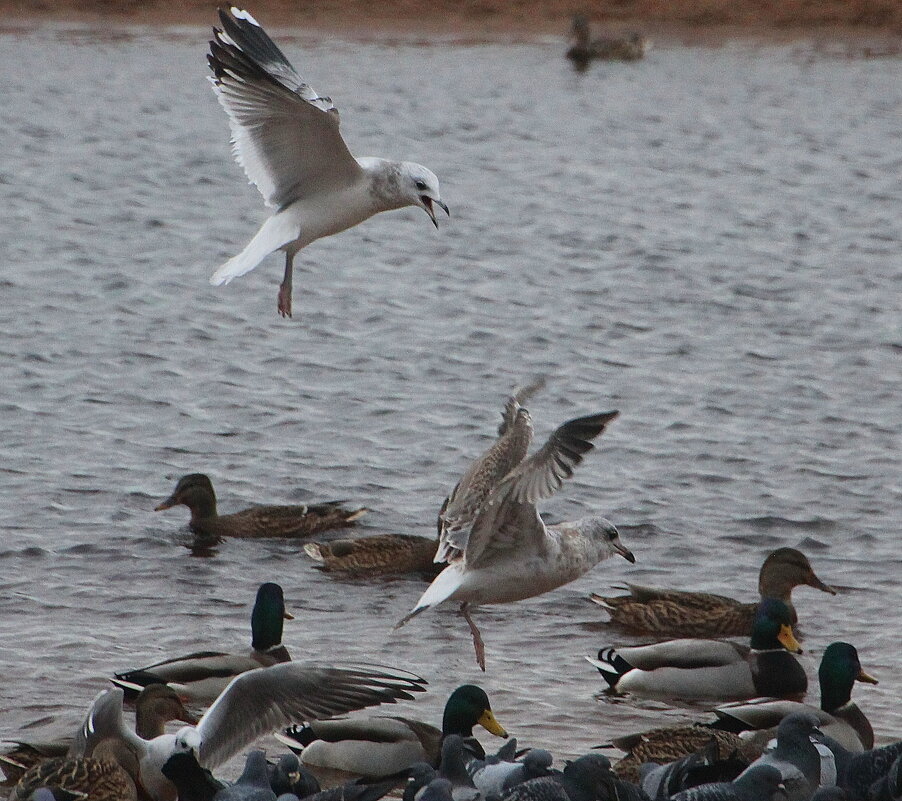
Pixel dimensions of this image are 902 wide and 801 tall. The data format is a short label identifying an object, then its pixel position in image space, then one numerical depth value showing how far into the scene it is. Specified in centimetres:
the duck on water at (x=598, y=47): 6300
